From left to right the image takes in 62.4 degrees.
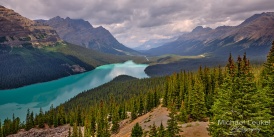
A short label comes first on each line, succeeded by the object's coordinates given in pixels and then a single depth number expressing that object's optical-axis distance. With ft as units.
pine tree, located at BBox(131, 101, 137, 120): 360.81
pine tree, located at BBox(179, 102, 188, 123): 226.38
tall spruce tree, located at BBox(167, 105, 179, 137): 147.54
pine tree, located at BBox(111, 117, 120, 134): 327.80
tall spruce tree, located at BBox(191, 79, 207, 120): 230.89
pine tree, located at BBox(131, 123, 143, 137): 168.86
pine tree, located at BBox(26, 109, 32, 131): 458.50
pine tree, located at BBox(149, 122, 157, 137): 148.97
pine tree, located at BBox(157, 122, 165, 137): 150.10
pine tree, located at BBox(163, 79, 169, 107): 339.87
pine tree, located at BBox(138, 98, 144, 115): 380.99
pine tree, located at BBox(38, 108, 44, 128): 471.21
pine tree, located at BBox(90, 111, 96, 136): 349.86
